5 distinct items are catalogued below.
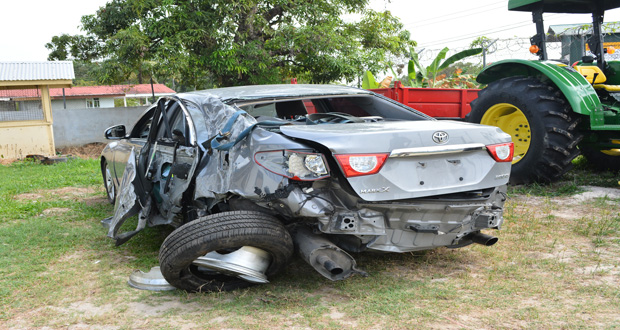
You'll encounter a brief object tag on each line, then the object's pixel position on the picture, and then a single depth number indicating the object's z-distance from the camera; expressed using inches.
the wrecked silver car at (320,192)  129.3
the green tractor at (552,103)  245.1
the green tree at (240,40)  546.6
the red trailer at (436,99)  324.6
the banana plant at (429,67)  499.8
